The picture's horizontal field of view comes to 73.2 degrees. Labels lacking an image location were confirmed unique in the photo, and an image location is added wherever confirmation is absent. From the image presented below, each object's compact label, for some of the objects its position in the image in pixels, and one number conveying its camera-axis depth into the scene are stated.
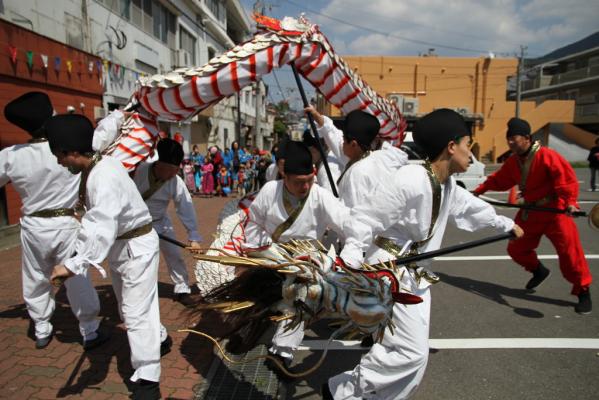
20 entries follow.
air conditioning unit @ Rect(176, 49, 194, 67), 17.24
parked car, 12.25
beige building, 29.45
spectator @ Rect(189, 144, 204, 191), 14.17
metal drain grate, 2.99
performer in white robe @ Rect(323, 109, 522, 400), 2.37
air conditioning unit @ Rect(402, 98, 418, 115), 25.89
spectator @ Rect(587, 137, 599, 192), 13.77
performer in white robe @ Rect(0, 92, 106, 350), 3.49
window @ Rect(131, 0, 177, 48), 13.58
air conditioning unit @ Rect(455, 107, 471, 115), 28.20
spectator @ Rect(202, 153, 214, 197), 14.11
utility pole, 27.52
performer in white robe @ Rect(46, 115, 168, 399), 2.47
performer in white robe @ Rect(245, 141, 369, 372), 2.97
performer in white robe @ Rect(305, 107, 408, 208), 3.76
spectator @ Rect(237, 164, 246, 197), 14.28
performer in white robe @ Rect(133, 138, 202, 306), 4.07
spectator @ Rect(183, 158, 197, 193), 14.02
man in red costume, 4.39
